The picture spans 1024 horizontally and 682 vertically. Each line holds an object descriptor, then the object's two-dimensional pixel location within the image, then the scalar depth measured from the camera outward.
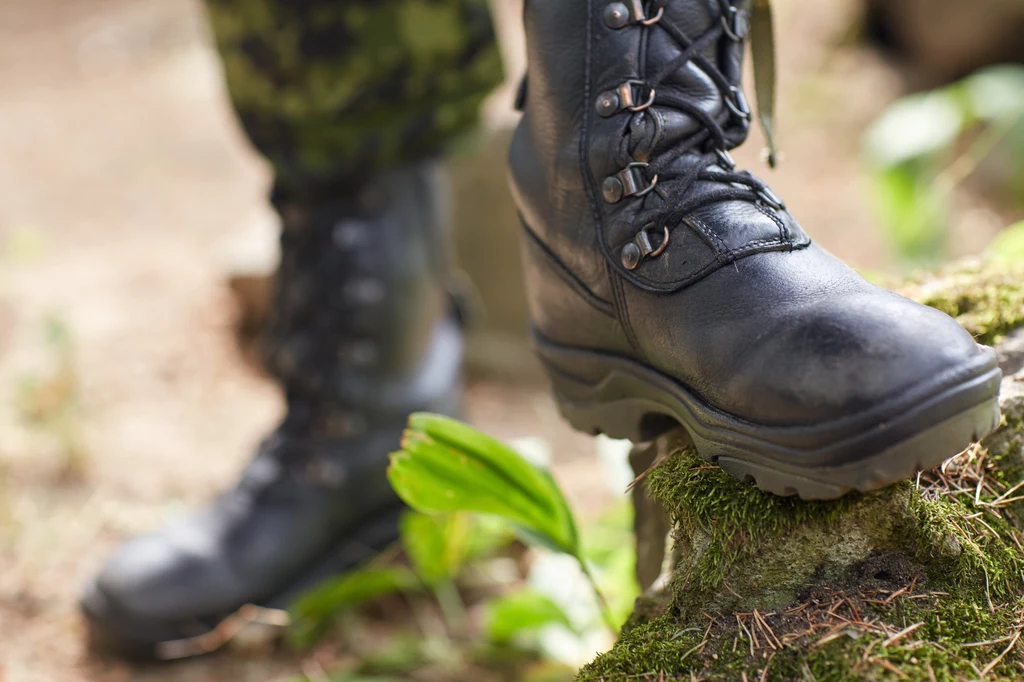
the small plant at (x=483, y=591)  1.82
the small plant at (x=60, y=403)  2.46
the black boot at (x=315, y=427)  2.04
